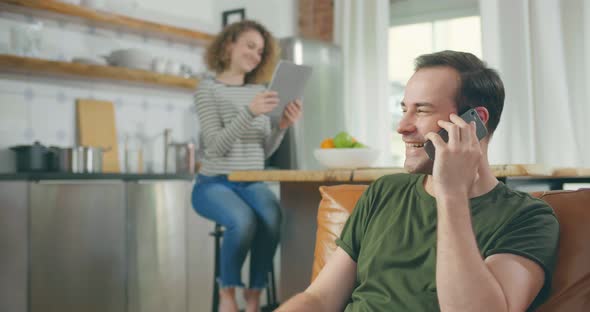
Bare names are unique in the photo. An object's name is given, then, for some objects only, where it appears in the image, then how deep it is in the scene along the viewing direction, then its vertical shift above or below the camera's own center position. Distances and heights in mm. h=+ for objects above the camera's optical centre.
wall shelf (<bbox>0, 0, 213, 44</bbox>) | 3705 +1013
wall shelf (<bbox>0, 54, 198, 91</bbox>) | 3621 +649
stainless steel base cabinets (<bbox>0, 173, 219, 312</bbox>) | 3230 -397
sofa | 1114 -158
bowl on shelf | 4094 +767
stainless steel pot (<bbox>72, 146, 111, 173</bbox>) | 3658 +94
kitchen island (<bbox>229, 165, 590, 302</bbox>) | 2206 -181
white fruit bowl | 2311 +49
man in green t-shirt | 1048 -116
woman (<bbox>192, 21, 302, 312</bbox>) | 2572 +116
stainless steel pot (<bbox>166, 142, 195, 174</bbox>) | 4324 +112
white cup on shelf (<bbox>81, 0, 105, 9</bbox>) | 3965 +1094
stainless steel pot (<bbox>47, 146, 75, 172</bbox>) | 3582 +95
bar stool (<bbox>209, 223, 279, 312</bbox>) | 2789 -447
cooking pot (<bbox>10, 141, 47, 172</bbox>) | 3518 +107
